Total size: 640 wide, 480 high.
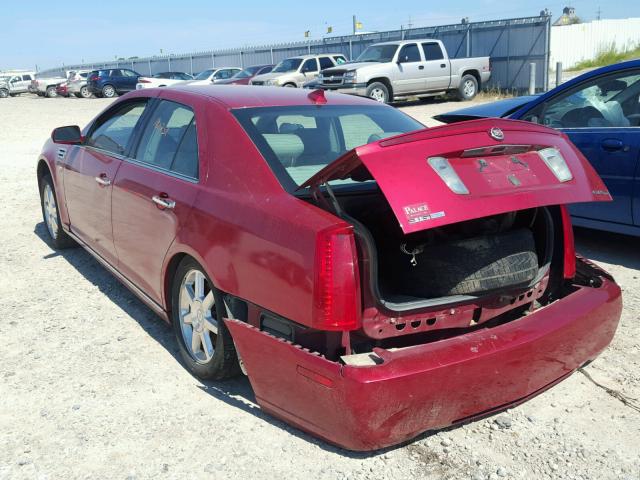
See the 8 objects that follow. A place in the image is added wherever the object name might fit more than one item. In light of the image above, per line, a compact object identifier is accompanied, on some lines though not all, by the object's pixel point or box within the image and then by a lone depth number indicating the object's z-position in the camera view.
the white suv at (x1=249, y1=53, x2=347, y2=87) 23.31
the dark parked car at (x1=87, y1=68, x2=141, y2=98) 33.03
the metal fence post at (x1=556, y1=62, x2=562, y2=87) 17.41
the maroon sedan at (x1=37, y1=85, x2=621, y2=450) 2.64
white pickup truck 19.33
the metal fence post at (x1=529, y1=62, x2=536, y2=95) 19.03
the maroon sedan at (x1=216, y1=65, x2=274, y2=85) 25.36
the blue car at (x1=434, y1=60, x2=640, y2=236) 5.23
